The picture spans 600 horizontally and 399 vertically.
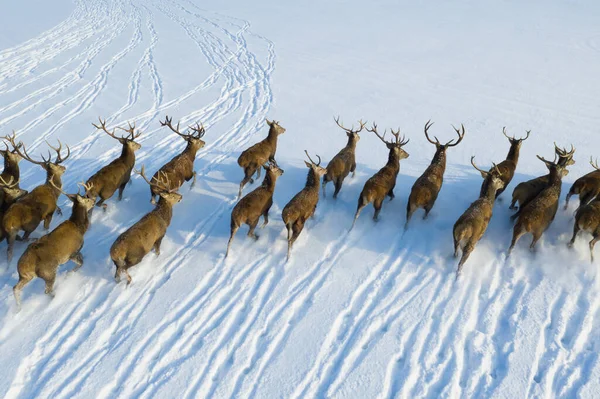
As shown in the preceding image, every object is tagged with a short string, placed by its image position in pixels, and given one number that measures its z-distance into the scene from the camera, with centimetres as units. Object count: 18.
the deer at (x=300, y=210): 729
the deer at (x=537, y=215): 686
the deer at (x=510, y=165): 850
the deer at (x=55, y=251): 609
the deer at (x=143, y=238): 642
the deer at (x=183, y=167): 845
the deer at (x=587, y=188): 768
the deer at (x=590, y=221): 668
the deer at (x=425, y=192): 770
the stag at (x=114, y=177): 805
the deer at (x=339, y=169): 870
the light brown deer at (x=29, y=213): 691
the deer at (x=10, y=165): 845
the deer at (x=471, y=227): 671
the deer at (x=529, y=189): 787
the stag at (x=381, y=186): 782
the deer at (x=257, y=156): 917
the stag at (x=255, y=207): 729
